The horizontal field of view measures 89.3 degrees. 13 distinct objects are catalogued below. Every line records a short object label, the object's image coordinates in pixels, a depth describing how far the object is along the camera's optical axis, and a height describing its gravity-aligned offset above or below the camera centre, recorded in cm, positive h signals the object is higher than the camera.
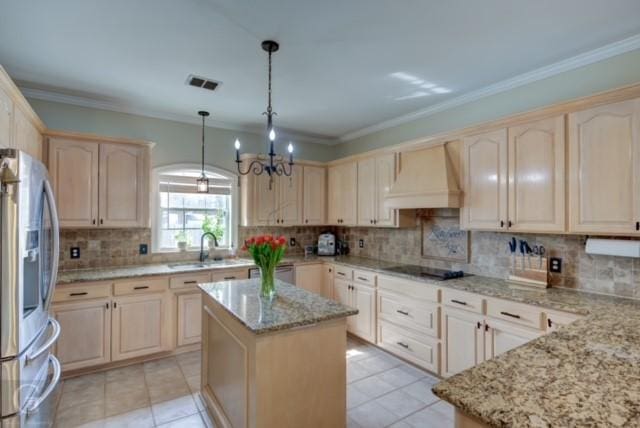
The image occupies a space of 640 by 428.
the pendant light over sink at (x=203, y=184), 404 +40
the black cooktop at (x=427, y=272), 320 -59
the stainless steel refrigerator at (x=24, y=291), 162 -42
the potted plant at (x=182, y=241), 408 -32
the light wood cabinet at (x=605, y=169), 212 +33
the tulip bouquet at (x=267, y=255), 219 -26
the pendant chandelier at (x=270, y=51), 238 +127
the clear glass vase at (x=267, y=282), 226 -47
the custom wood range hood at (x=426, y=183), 313 +35
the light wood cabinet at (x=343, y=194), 443 +32
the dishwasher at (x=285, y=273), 416 -74
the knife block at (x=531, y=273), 272 -49
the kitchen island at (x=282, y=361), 174 -84
